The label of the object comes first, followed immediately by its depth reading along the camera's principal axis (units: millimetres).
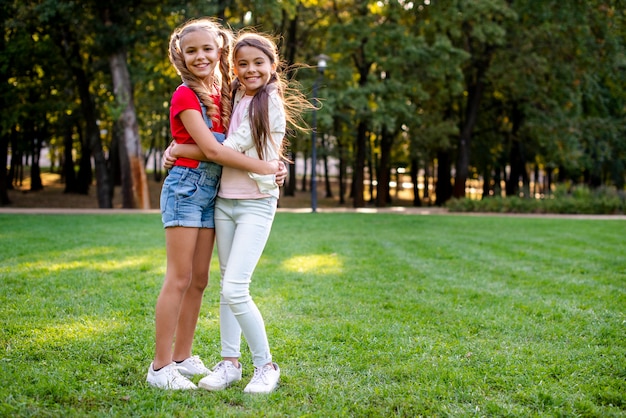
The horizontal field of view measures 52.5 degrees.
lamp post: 19716
